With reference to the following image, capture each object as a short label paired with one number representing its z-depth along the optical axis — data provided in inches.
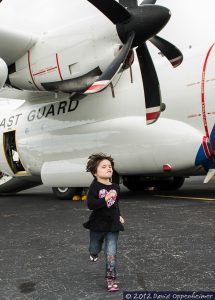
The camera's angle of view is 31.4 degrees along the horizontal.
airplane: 362.6
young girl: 142.8
